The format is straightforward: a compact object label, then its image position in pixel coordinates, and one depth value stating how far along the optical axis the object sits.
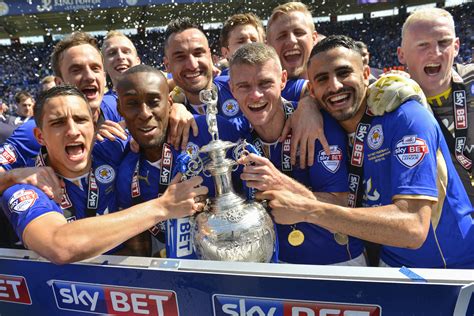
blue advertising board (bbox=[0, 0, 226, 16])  19.61
